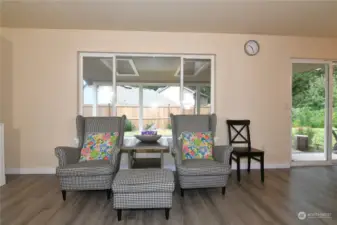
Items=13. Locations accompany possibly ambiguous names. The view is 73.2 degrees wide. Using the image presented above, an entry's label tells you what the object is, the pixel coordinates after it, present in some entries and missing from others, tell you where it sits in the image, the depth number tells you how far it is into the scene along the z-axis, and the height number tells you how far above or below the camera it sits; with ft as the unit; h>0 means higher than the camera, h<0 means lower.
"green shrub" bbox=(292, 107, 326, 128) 14.85 -0.35
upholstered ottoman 7.47 -2.70
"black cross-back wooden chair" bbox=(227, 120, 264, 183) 12.27 -1.50
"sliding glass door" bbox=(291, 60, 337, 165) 14.87 -0.08
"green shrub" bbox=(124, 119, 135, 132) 13.96 -0.94
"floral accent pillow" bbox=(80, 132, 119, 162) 10.46 -1.67
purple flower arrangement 12.09 -1.15
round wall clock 13.74 +3.90
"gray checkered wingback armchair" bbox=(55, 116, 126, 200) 8.88 -2.41
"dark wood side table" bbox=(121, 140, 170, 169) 10.37 -1.70
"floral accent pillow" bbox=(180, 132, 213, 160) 10.80 -1.64
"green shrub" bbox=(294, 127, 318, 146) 14.94 -1.35
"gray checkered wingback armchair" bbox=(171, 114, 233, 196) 9.26 -2.40
